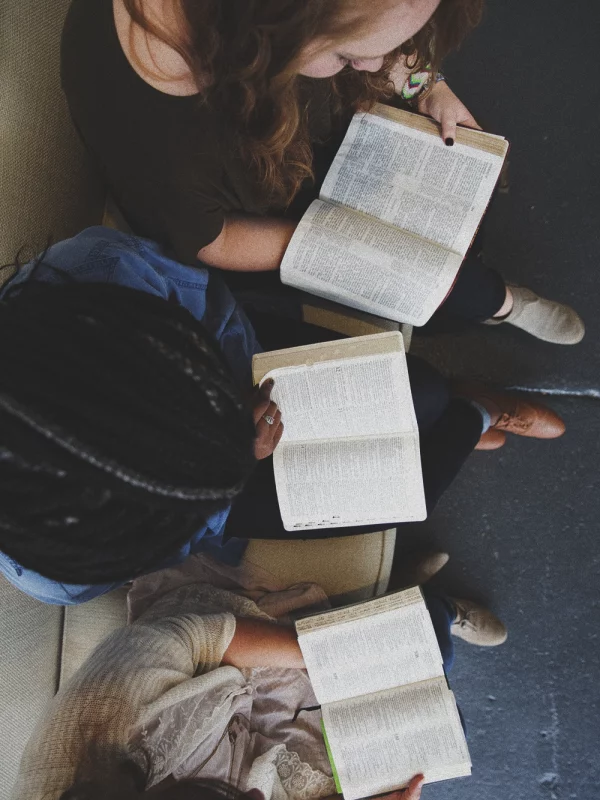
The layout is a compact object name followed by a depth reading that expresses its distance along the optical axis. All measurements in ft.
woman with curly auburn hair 1.97
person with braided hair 1.80
